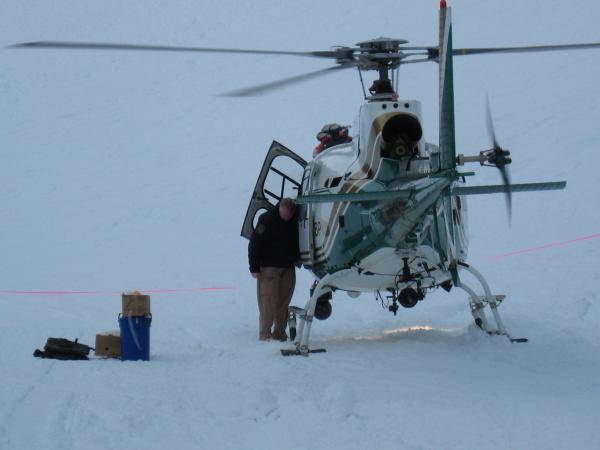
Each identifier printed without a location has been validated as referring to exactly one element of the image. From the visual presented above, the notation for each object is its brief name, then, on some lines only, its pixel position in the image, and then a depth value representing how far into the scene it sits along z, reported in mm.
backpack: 18500
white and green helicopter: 16719
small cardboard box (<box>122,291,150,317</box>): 18750
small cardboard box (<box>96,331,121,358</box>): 18937
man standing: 22297
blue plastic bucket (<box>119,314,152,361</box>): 18687
